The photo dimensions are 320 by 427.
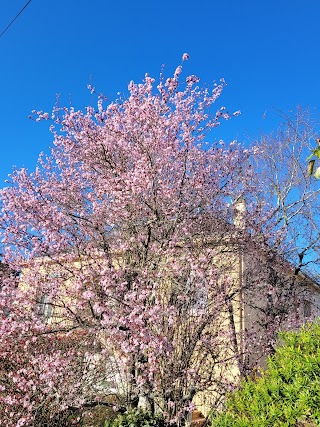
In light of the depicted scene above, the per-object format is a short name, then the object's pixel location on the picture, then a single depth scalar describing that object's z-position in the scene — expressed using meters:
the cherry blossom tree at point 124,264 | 5.64
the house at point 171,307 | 5.61
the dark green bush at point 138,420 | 5.76
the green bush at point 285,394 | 2.74
